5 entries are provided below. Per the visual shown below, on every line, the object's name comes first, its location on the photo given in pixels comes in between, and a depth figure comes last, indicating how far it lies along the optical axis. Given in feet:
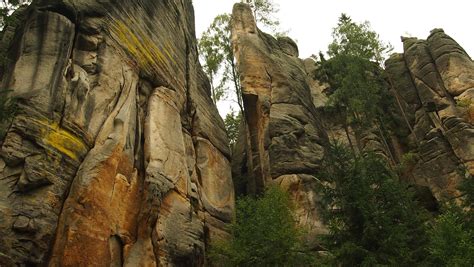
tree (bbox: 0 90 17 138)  37.52
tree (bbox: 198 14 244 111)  111.65
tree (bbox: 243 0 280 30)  121.39
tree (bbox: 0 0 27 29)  57.07
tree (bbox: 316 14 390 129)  88.43
